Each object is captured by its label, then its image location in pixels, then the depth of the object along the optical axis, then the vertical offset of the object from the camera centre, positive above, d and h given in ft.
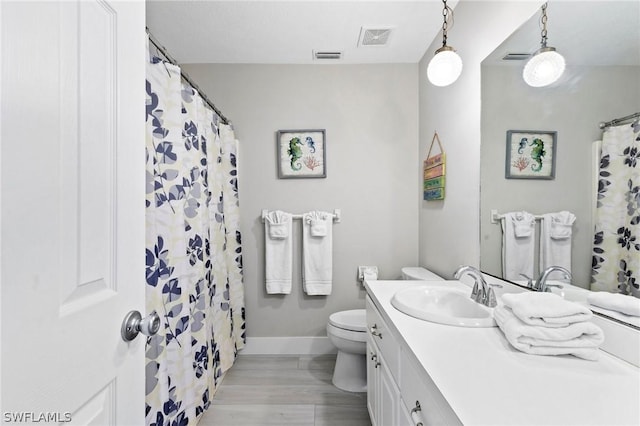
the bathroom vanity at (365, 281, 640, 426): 1.89 -1.29
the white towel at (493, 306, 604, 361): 2.58 -1.15
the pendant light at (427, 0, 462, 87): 4.91 +2.42
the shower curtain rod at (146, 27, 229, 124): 4.11 +2.20
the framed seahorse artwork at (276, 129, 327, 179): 7.93 +1.55
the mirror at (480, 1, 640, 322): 2.73 +1.22
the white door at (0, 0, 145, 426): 1.35 -0.03
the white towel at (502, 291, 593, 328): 2.66 -0.93
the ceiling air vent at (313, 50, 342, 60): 7.34 +3.90
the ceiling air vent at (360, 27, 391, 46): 6.53 +3.95
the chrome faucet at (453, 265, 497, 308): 3.84 -1.10
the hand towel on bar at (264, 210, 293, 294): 7.75 -1.31
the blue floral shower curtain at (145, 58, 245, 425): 3.99 -0.72
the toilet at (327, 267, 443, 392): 6.11 -2.93
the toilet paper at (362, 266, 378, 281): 7.73 -1.71
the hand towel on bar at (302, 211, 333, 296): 7.77 -1.27
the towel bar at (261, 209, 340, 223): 7.88 -0.20
